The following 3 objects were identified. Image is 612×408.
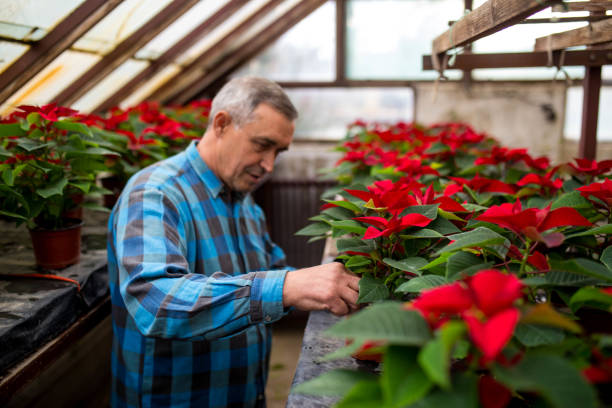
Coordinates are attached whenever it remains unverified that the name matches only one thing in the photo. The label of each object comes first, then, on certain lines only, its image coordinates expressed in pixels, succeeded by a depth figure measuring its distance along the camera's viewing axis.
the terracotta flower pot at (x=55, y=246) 1.31
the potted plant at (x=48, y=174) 1.21
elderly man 0.88
